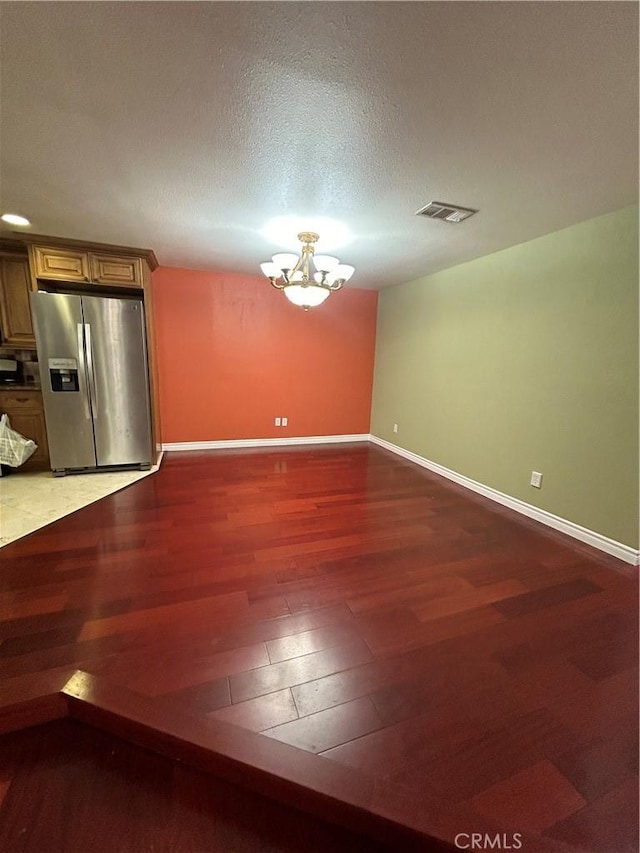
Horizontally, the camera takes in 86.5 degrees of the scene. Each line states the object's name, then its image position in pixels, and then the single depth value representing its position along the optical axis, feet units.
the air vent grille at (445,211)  7.65
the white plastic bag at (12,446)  11.37
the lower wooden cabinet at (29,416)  11.80
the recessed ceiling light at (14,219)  8.93
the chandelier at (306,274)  8.99
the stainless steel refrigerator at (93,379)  11.10
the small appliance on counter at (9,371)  11.94
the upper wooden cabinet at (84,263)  10.78
